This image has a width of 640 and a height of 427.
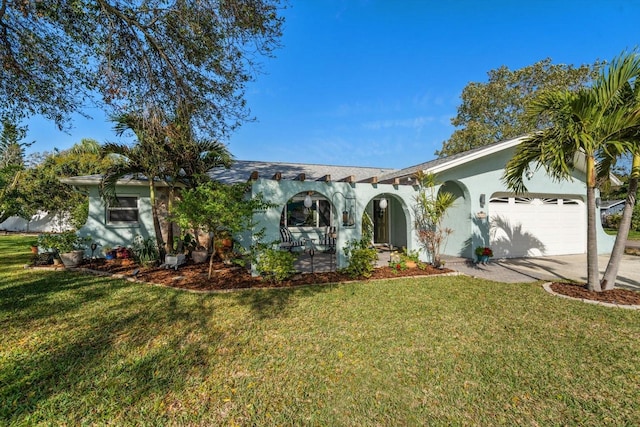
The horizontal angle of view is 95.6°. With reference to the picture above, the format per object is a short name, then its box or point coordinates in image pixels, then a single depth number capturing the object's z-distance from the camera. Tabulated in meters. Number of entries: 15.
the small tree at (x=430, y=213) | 10.08
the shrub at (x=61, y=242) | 10.05
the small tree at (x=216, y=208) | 7.29
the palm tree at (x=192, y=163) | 8.80
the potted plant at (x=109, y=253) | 11.18
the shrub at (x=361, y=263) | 8.52
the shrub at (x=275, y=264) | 7.84
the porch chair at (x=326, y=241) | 12.97
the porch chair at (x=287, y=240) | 11.98
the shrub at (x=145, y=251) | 9.98
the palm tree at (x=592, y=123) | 5.91
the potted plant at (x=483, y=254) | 10.52
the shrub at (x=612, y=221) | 26.00
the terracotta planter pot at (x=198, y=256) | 10.93
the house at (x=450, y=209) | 9.40
